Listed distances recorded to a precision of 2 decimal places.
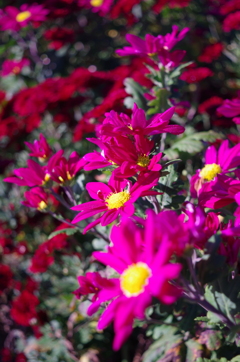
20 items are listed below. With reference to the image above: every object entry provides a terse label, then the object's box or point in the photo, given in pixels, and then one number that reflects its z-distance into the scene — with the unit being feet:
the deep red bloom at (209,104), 2.60
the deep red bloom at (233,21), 3.08
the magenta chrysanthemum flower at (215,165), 1.84
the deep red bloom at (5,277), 2.75
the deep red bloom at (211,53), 3.16
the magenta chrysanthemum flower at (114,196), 1.65
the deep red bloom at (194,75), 2.70
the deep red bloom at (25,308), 2.55
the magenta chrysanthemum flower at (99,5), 3.73
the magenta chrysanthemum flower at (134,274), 1.40
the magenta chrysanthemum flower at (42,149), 2.03
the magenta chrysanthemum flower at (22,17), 3.50
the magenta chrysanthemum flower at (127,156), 1.66
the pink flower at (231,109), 1.87
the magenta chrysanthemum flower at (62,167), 1.90
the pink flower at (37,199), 1.95
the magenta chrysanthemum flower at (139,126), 1.65
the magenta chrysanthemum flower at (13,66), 3.89
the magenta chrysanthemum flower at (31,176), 1.88
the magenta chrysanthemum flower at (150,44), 2.06
